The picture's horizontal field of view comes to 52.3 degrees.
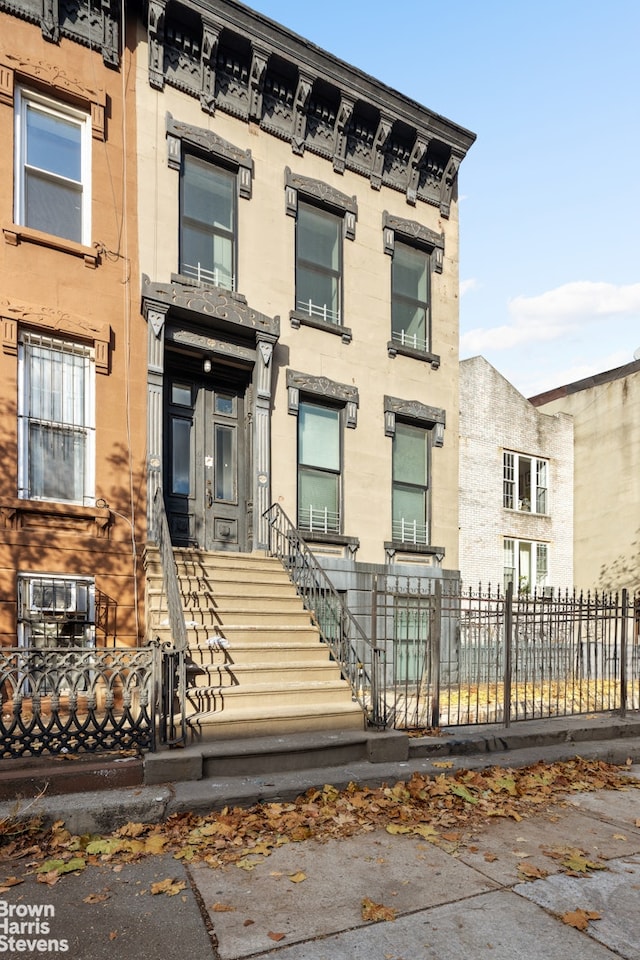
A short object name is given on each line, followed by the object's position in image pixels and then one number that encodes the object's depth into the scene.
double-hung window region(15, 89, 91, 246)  9.38
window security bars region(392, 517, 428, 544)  12.88
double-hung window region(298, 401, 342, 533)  11.76
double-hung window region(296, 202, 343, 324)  12.17
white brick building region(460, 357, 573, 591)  18.30
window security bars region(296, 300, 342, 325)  12.08
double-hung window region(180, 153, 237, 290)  10.81
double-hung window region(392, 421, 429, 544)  13.00
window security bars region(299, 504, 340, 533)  11.64
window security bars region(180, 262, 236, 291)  10.70
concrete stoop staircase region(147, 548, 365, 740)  7.06
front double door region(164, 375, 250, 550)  10.61
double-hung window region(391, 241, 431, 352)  13.46
